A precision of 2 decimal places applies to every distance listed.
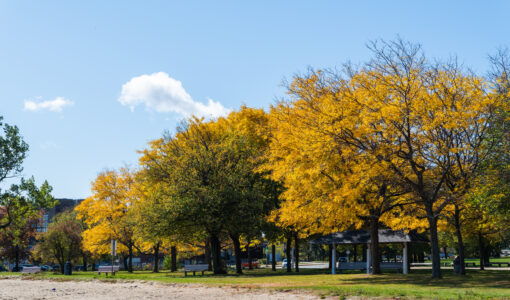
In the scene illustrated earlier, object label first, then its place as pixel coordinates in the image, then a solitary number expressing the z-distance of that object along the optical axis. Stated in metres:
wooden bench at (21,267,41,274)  38.98
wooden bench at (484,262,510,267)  46.97
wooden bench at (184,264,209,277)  31.47
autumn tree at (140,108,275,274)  30.36
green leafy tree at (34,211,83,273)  47.53
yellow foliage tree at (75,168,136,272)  45.09
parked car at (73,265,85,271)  80.39
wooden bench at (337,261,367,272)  35.03
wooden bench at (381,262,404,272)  33.94
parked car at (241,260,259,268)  57.28
